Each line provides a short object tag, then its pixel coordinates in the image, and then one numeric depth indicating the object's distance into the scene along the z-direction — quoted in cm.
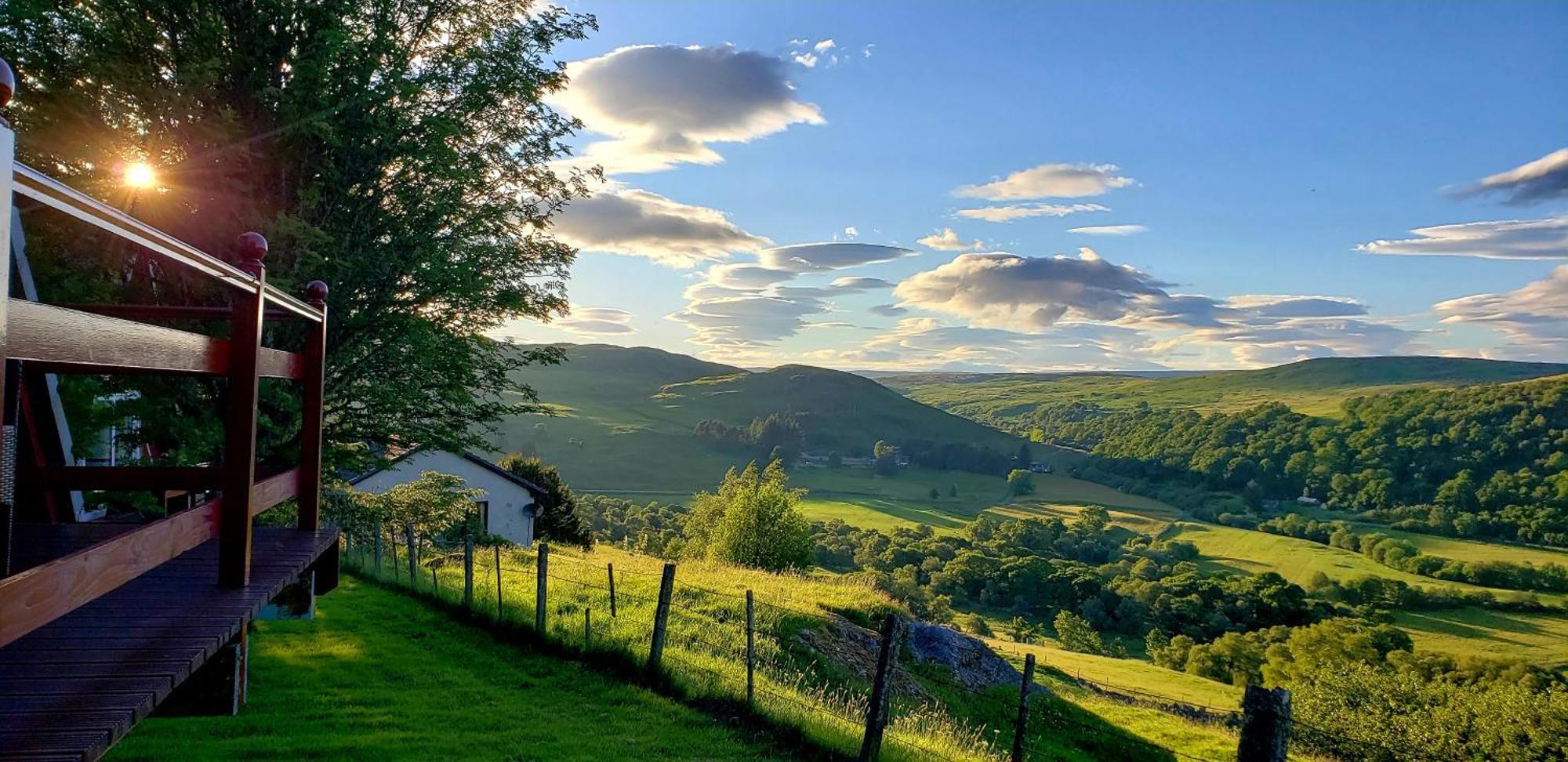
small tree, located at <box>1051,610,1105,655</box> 6588
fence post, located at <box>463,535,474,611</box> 1562
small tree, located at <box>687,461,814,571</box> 4450
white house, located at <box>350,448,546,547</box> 3822
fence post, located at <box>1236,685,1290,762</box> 540
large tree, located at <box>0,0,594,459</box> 1149
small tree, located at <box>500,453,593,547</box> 4462
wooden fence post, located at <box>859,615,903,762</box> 921
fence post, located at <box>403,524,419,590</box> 1791
